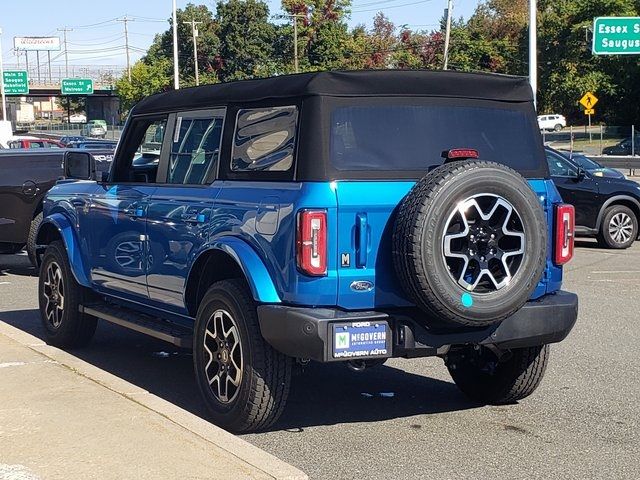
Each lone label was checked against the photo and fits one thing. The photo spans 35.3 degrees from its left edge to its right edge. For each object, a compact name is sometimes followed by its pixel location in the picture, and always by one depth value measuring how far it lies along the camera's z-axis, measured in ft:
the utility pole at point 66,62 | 316.81
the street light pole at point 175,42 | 162.53
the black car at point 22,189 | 44.11
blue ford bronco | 17.78
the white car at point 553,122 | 235.81
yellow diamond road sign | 147.33
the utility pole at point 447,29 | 152.99
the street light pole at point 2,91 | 239.19
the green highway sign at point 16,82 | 278.05
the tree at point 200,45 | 273.75
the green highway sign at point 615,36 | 117.70
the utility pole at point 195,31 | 221.54
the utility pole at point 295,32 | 237.14
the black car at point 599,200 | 53.67
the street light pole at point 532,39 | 82.91
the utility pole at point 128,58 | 268.45
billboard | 370.73
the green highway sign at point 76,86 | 288.92
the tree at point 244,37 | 273.95
